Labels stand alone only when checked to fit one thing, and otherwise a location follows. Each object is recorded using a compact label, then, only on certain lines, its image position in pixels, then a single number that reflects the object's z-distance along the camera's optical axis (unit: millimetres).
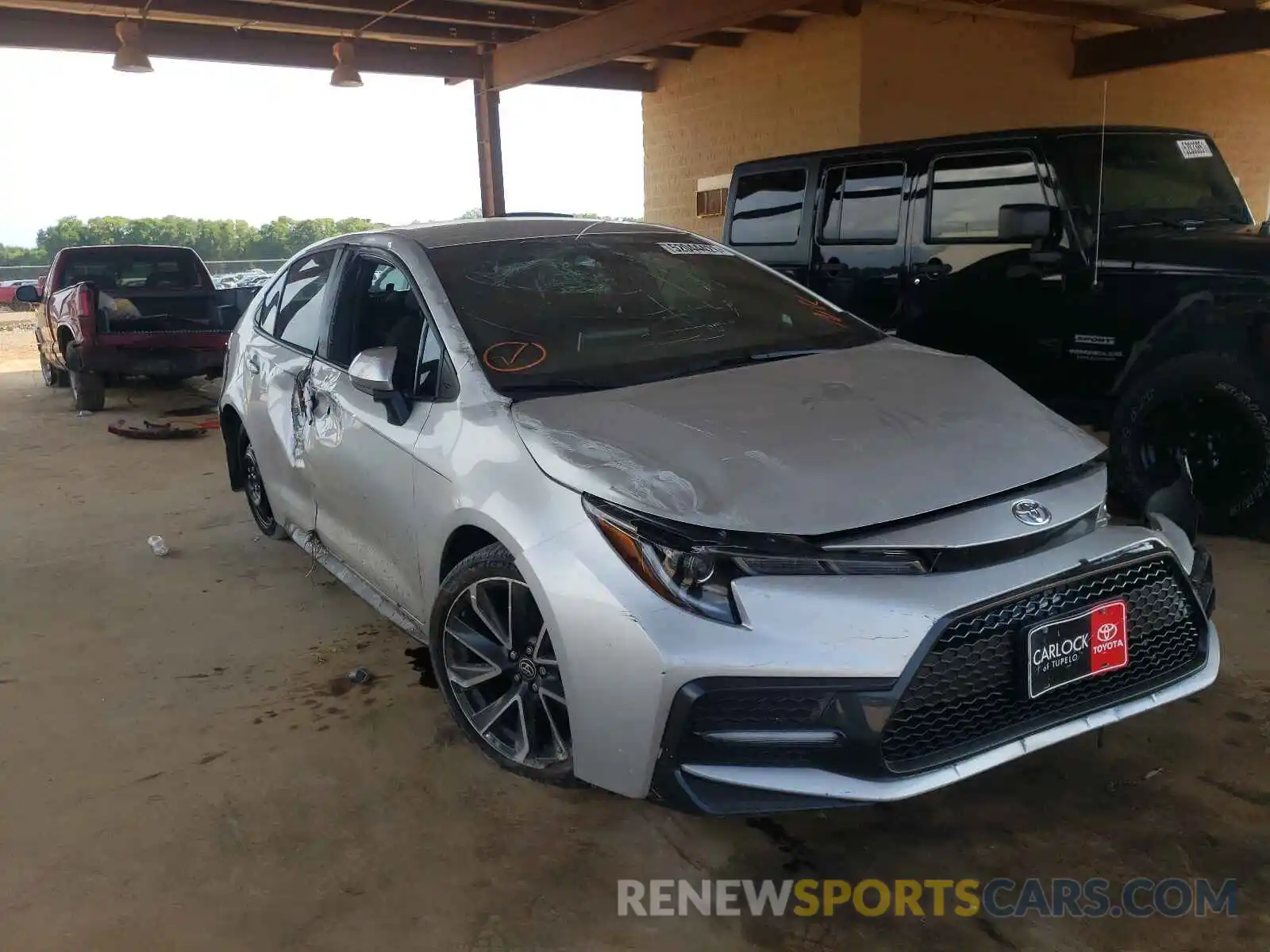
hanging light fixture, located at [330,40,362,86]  10844
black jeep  4516
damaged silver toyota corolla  2174
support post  12109
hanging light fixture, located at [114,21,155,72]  9727
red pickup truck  9586
